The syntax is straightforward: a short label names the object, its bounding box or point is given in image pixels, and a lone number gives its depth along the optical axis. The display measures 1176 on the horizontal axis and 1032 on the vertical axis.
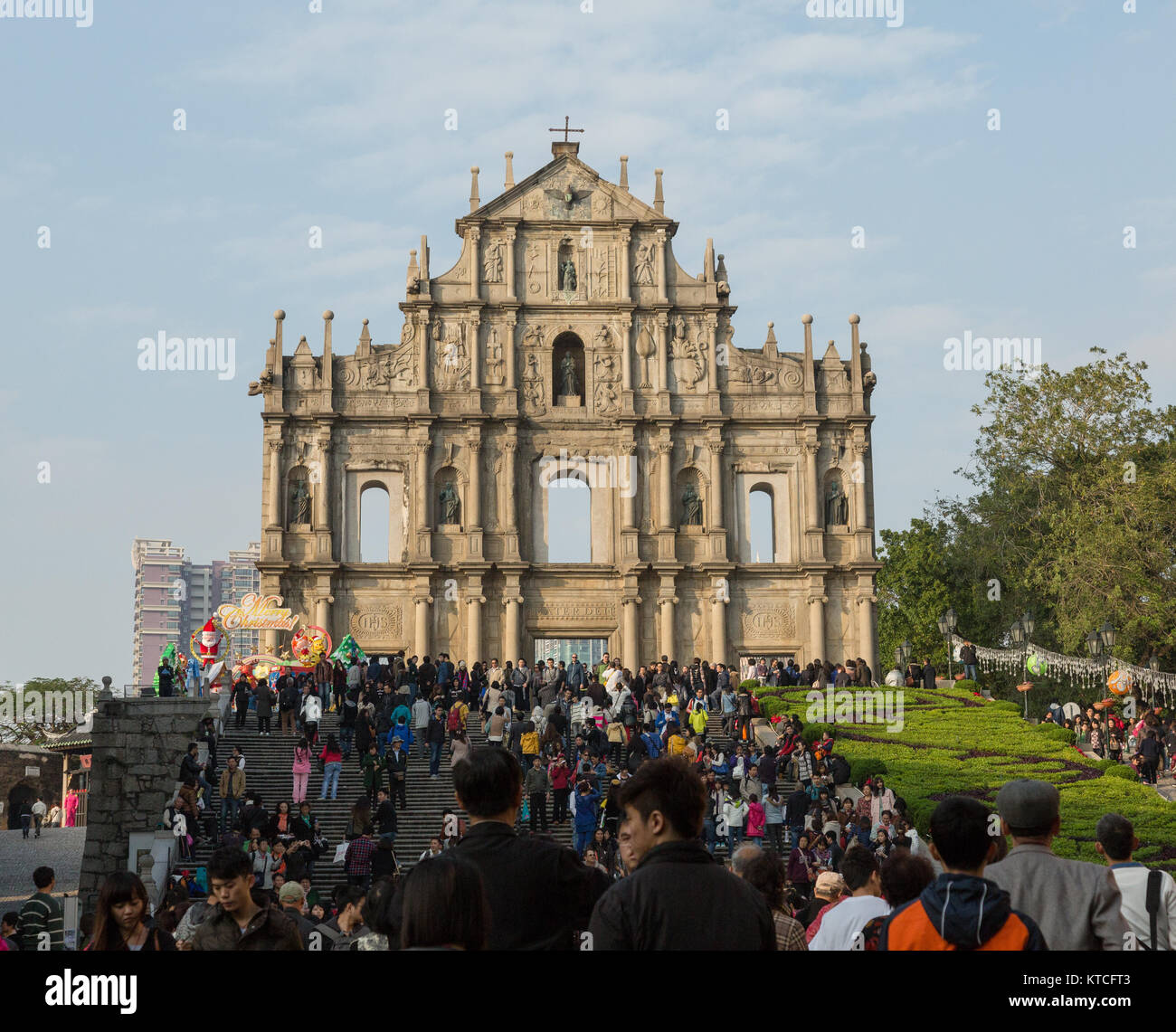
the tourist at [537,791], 27.16
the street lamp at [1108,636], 37.61
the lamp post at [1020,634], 42.19
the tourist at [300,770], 28.97
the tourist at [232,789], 27.67
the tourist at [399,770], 28.56
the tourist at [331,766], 29.58
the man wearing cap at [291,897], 13.44
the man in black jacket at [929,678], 45.22
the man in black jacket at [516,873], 7.01
